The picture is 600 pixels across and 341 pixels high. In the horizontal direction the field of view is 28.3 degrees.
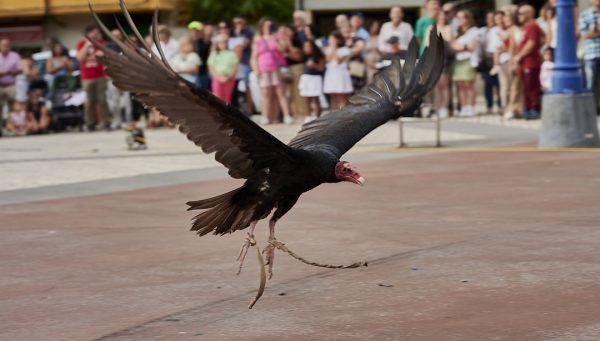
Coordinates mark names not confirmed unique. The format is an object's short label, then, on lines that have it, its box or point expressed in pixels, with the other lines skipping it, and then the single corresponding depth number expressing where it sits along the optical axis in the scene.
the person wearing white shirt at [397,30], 19.91
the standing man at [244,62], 21.64
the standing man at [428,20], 19.84
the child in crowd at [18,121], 21.20
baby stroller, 21.42
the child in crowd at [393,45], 18.81
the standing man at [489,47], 20.20
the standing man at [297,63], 20.47
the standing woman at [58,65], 21.64
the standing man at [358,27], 20.45
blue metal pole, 14.72
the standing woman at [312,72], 20.00
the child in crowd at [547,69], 18.64
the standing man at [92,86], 20.50
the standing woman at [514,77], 19.30
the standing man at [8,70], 20.84
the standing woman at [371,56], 20.28
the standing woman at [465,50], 20.02
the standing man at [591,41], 18.09
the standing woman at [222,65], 20.45
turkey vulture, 5.99
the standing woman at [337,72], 19.72
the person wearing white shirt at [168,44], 20.72
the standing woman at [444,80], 19.91
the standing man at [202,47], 21.45
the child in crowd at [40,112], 21.41
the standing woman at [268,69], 20.23
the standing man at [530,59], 18.89
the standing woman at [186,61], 20.61
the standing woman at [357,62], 20.05
